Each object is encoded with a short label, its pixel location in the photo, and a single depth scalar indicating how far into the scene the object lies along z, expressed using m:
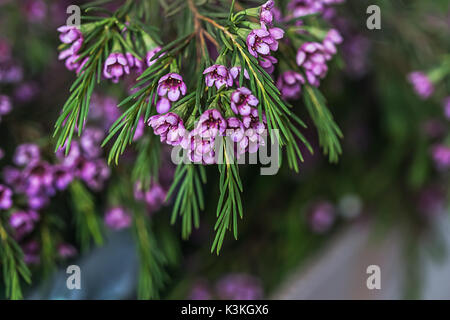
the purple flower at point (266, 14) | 0.39
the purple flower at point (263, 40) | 0.39
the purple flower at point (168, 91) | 0.39
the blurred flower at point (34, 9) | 0.59
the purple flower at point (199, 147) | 0.38
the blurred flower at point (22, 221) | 0.46
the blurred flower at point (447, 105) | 0.52
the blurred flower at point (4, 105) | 0.46
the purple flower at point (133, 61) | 0.41
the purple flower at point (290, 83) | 0.42
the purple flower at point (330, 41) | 0.43
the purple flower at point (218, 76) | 0.38
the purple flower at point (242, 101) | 0.38
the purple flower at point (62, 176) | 0.47
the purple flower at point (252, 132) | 0.38
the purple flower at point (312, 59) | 0.42
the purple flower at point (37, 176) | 0.46
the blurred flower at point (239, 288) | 0.63
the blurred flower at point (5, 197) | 0.45
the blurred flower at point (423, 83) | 0.52
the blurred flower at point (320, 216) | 0.73
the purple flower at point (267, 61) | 0.40
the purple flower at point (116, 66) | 0.40
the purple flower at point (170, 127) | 0.38
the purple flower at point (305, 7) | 0.44
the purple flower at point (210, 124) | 0.37
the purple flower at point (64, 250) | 0.50
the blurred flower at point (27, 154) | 0.47
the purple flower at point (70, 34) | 0.41
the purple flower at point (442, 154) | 0.56
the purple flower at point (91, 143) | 0.47
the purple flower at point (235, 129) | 0.38
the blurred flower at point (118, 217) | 0.51
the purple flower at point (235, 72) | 0.39
